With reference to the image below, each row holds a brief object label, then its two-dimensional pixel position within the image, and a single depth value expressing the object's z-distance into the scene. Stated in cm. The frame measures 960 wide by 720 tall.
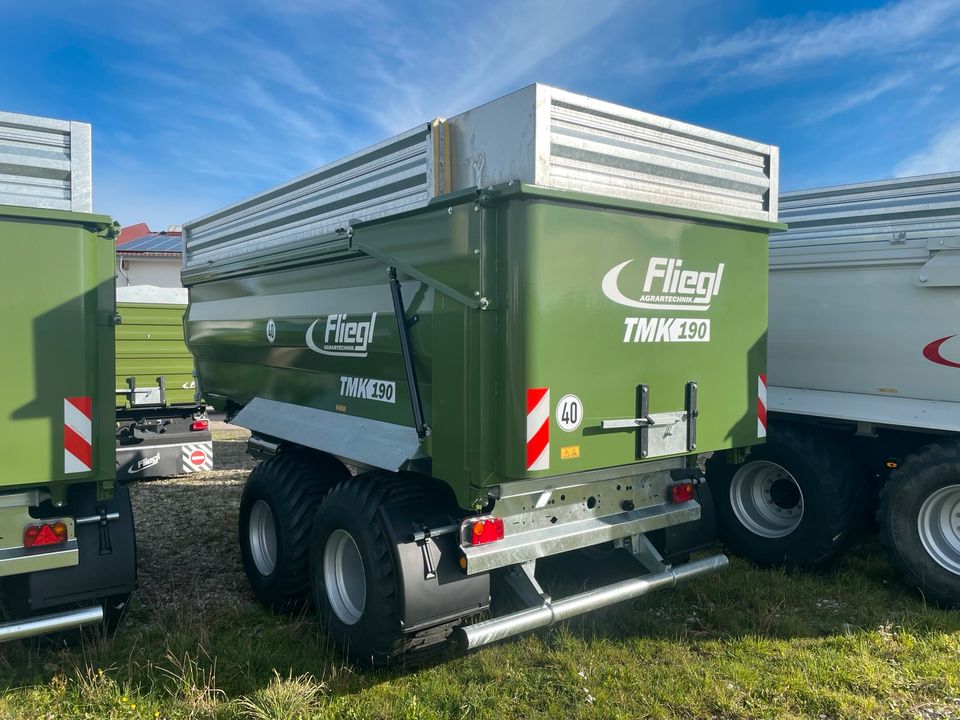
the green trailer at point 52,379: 336
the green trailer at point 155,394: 813
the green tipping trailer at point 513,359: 319
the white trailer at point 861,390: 450
